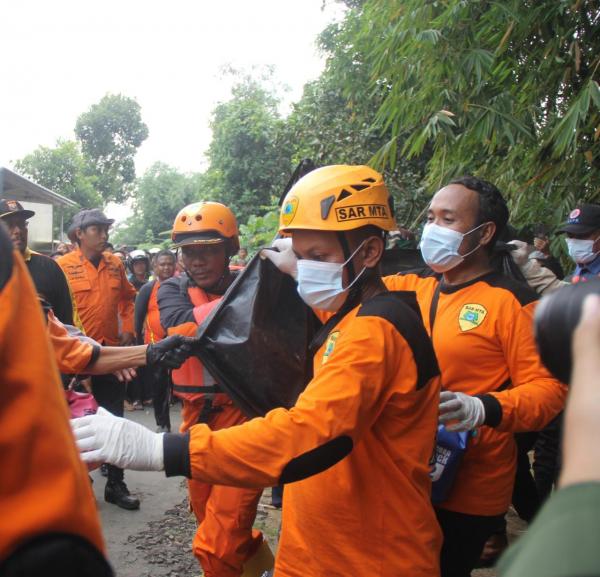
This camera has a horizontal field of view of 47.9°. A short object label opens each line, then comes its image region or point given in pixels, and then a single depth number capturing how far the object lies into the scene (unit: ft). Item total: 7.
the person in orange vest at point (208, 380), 11.12
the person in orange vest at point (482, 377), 8.83
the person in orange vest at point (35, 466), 3.03
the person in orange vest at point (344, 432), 6.09
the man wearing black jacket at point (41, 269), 15.55
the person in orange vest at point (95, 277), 21.17
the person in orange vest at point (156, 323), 14.07
